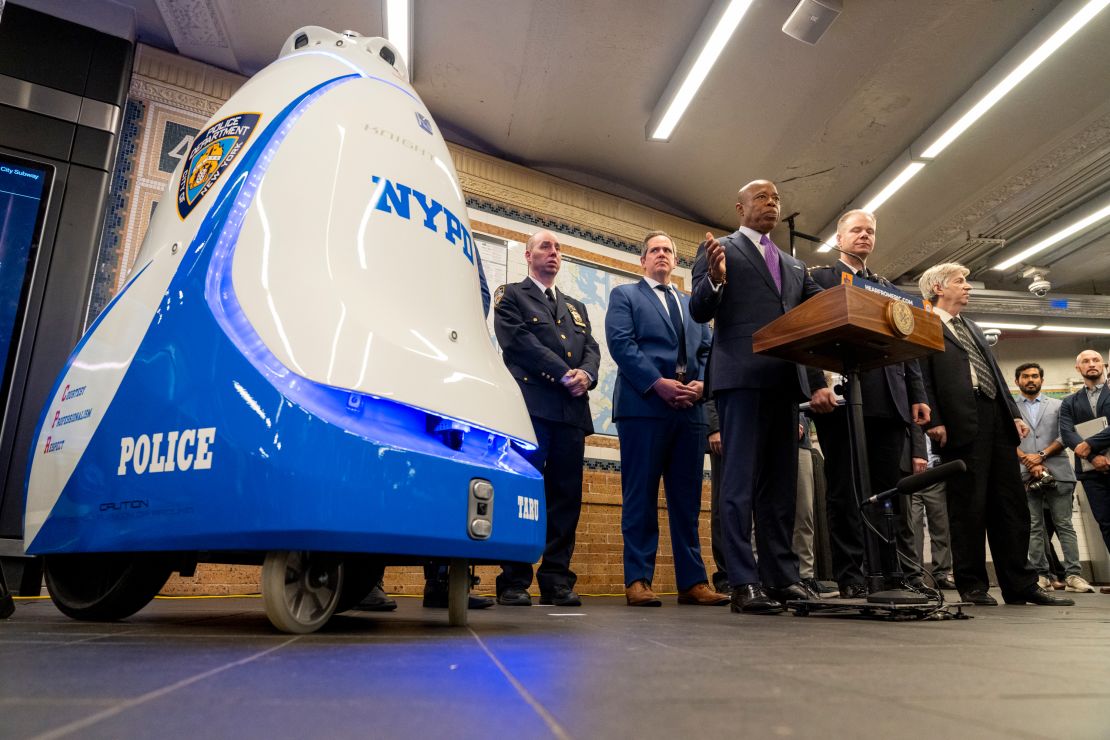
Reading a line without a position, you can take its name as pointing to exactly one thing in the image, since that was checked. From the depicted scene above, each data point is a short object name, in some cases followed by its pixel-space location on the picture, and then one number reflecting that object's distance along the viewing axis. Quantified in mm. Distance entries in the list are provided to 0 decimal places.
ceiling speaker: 4059
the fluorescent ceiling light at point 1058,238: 6883
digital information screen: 3080
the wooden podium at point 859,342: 2068
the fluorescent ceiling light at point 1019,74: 4293
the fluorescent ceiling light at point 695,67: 4098
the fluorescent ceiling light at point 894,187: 5680
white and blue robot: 1168
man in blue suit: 2902
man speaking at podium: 2379
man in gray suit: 5848
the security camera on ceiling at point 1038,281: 8016
